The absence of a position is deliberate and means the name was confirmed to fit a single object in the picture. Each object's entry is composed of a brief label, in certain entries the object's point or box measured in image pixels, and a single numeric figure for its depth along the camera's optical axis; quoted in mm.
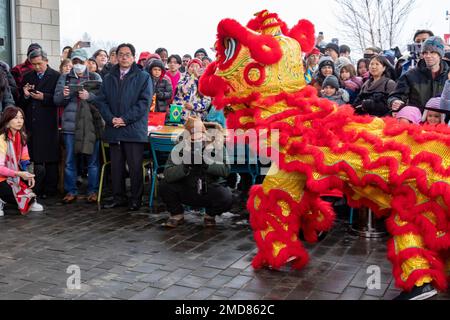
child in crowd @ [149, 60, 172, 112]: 9539
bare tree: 20516
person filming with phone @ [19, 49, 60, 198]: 8055
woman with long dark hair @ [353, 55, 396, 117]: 6906
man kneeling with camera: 6453
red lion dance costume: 4094
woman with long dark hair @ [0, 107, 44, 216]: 7176
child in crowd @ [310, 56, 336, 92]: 8562
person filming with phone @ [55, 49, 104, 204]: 7680
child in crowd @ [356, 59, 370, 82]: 9070
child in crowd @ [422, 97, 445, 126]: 5531
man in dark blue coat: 7223
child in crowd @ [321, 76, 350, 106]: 7508
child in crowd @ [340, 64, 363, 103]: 8180
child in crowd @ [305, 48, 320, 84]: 10102
